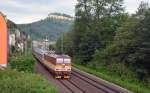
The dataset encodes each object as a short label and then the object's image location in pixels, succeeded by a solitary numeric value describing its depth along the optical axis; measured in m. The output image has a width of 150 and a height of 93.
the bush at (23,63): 52.38
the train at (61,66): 52.91
